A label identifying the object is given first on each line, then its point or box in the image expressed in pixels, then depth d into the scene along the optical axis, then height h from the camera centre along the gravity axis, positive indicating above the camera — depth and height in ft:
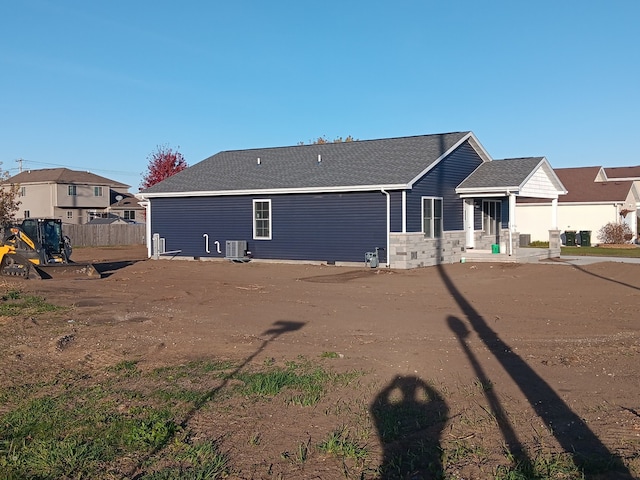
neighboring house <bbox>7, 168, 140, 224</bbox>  217.15 +14.83
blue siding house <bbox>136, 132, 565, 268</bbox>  86.79 +4.95
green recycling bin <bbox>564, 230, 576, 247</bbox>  141.69 -0.41
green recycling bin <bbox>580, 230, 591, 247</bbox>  141.69 -0.23
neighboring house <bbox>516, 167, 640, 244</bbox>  144.05 +6.05
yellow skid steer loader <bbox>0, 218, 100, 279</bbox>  74.28 -1.76
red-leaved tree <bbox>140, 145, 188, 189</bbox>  180.96 +19.17
